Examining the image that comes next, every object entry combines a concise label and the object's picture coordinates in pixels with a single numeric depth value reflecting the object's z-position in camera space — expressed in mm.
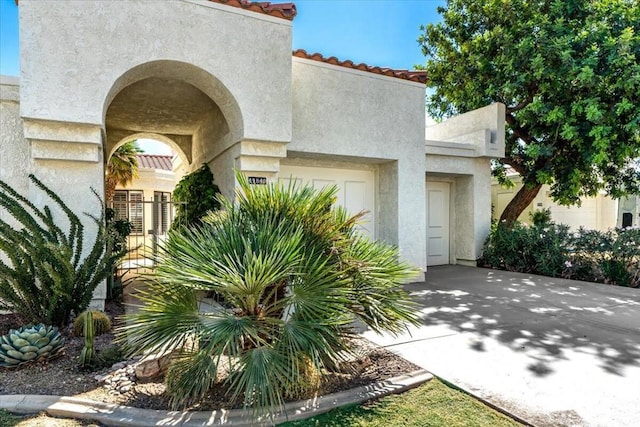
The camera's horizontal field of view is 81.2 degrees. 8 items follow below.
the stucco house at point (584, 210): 22297
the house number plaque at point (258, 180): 7781
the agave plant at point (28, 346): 4516
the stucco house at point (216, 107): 6168
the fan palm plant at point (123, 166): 16000
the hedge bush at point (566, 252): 10539
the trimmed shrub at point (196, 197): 9062
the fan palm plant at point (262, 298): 3529
